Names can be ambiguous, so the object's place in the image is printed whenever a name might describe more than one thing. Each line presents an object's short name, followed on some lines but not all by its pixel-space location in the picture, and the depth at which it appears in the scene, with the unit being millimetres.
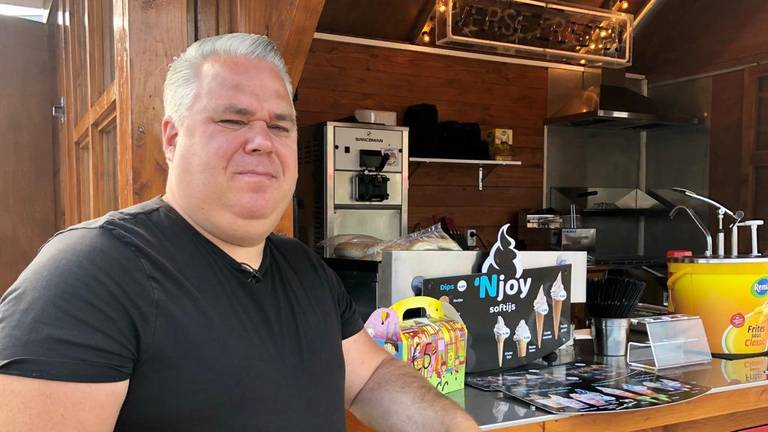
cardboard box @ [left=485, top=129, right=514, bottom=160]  5074
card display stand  1752
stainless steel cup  1842
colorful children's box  1438
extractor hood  5127
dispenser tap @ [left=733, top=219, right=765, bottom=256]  1944
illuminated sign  3584
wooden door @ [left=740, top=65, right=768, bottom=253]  4887
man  800
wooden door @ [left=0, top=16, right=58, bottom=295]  3014
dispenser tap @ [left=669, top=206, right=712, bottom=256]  1965
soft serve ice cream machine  4145
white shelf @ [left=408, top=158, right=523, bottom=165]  4590
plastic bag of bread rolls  1832
